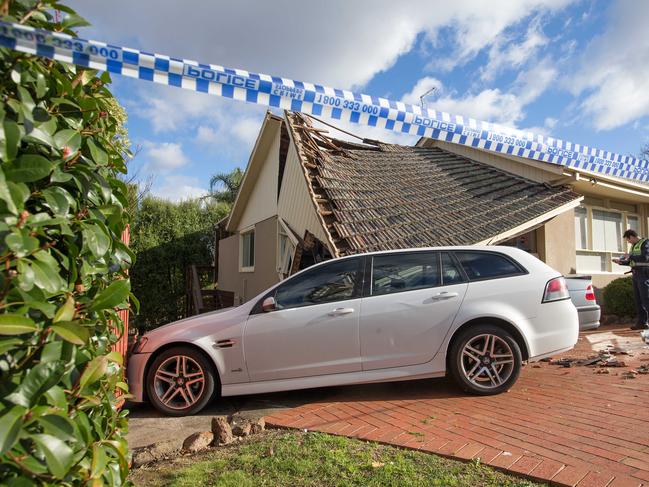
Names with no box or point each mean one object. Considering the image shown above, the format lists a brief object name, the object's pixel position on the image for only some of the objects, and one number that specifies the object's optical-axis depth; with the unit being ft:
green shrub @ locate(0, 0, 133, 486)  5.23
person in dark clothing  29.07
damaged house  26.55
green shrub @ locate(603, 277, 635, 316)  34.27
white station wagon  15.89
